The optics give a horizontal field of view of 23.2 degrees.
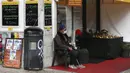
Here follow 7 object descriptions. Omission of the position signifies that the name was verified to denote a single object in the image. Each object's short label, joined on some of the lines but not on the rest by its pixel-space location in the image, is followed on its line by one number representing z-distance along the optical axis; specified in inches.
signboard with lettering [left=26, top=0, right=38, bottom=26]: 435.2
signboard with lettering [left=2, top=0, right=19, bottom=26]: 442.0
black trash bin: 422.9
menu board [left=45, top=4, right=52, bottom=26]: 441.7
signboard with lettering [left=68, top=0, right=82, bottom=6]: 468.3
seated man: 438.6
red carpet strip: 440.8
